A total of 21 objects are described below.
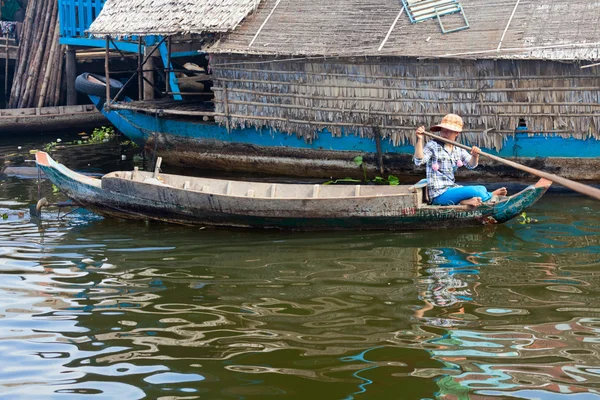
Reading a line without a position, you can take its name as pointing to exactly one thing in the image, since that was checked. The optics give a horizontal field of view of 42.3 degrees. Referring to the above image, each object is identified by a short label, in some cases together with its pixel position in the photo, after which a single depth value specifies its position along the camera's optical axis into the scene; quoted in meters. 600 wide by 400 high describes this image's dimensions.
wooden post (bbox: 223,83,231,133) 13.55
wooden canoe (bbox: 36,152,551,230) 9.34
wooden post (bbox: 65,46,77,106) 18.62
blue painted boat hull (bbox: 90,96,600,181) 11.59
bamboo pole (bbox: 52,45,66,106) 18.97
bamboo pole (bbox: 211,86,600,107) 11.36
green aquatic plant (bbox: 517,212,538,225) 10.05
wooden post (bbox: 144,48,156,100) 16.73
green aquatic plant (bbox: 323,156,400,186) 12.20
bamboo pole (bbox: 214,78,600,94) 11.24
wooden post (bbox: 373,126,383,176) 12.47
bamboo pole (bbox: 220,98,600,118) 11.42
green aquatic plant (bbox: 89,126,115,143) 17.48
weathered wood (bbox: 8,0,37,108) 18.80
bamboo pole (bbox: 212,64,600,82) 11.30
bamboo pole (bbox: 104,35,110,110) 14.88
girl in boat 8.89
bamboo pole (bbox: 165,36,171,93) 15.68
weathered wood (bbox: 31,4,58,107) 18.78
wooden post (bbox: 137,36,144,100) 15.68
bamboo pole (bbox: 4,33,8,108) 19.23
